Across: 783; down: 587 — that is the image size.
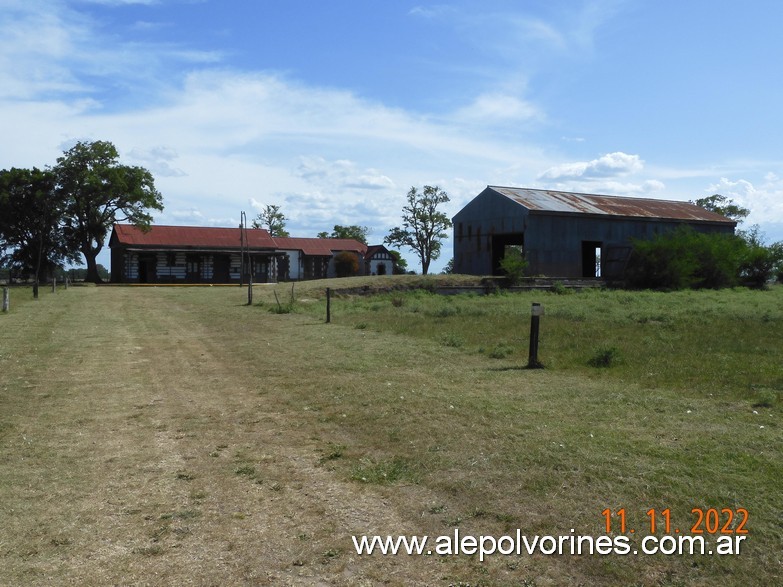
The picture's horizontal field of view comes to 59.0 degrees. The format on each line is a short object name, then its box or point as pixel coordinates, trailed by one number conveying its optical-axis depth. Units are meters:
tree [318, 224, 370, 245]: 100.27
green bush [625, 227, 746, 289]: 42.31
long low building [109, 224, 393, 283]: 54.56
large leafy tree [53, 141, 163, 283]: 52.28
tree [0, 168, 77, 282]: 51.28
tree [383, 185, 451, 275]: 83.75
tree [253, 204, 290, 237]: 93.31
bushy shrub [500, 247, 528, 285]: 38.59
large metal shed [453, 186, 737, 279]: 42.06
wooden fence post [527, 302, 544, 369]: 12.62
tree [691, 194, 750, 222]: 81.12
